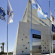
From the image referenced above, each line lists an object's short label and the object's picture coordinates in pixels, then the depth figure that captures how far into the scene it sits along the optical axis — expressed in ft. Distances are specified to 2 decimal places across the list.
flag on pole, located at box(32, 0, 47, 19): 30.89
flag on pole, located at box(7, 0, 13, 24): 25.75
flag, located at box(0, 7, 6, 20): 25.93
